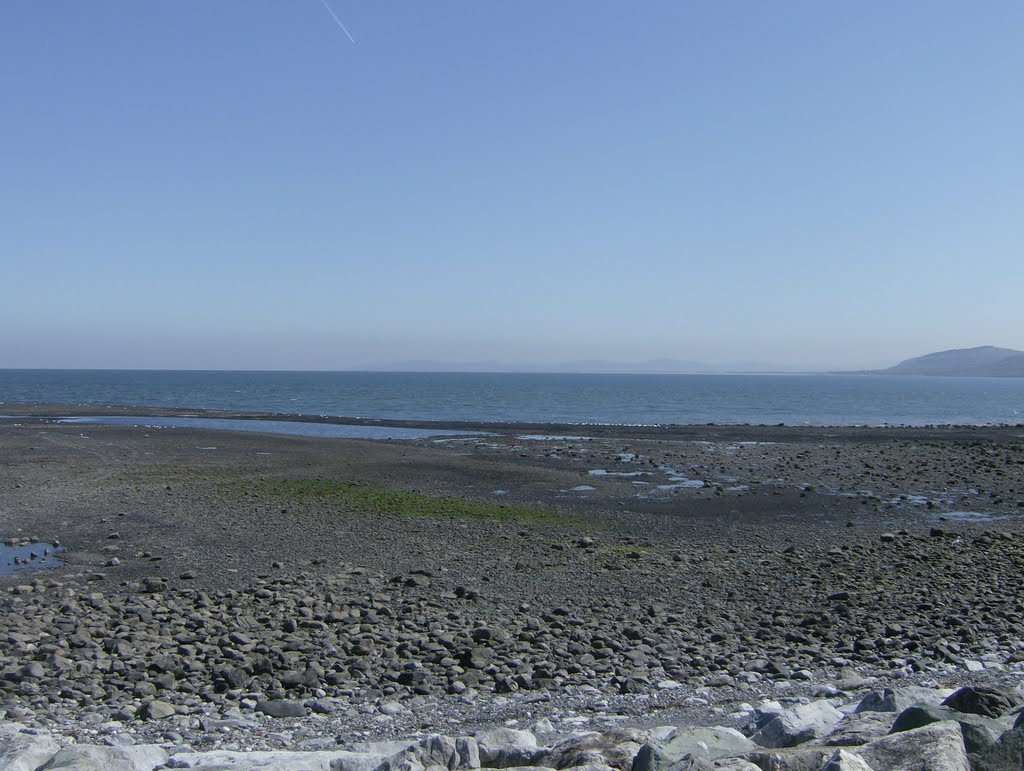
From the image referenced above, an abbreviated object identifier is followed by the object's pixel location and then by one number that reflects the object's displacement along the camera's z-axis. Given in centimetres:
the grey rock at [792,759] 564
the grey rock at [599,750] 622
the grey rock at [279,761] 633
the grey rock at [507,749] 654
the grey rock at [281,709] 828
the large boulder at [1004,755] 569
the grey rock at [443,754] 634
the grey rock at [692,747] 576
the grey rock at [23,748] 637
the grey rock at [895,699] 745
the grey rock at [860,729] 629
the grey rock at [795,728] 680
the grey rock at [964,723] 589
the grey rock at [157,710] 810
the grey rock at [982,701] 708
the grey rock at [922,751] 549
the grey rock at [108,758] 611
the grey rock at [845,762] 515
